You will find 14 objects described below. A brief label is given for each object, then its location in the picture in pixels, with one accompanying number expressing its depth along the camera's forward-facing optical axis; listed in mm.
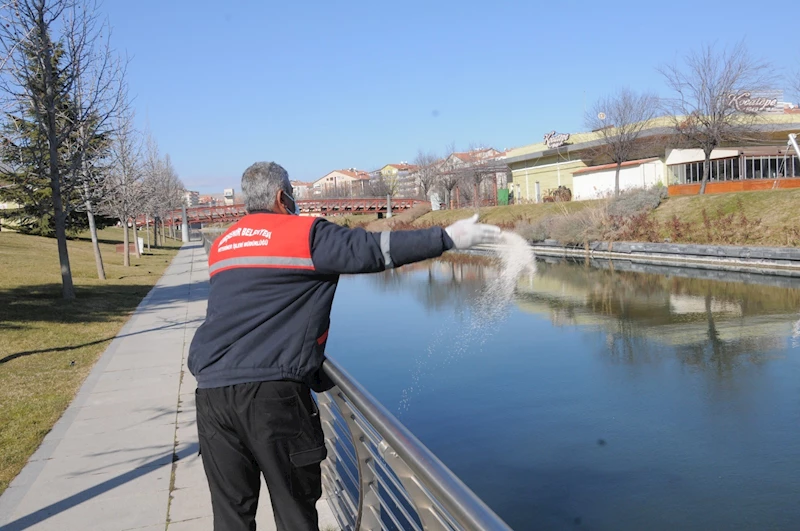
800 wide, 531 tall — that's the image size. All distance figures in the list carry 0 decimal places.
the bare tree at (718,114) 34188
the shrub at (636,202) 30734
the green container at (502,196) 56650
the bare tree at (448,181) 64125
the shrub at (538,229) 28275
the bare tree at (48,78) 12898
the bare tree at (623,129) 41000
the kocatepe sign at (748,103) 34750
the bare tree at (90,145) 15000
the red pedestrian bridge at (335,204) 53928
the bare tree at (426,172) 82969
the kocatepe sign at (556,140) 54719
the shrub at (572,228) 28906
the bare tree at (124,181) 25547
